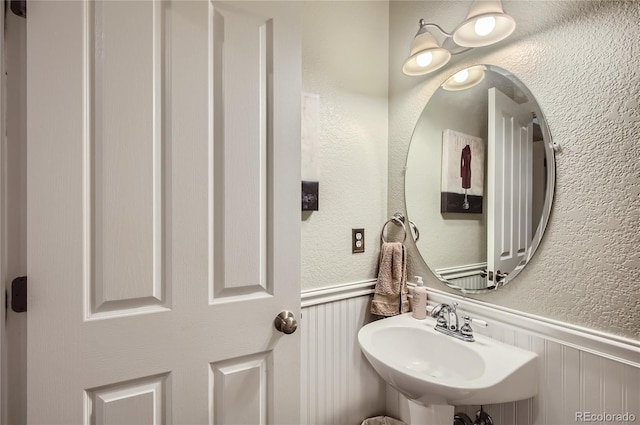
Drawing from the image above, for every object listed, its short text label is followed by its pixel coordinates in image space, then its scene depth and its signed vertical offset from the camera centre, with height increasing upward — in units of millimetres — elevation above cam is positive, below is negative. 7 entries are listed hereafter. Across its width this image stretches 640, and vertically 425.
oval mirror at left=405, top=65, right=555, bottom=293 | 1181 +129
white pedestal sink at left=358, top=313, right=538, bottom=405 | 1011 -546
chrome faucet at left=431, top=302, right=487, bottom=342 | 1281 -457
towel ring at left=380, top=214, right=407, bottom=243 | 1642 -67
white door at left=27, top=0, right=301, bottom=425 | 772 -4
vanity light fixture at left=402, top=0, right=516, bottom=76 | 1138 +668
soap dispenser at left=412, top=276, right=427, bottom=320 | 1484 -424
